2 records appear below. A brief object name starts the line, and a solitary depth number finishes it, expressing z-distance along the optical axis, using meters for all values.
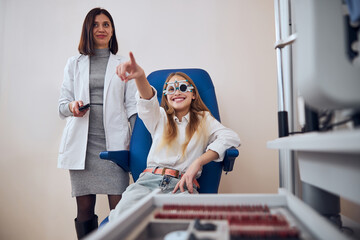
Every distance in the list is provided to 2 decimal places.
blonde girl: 1.15
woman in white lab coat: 1.53
